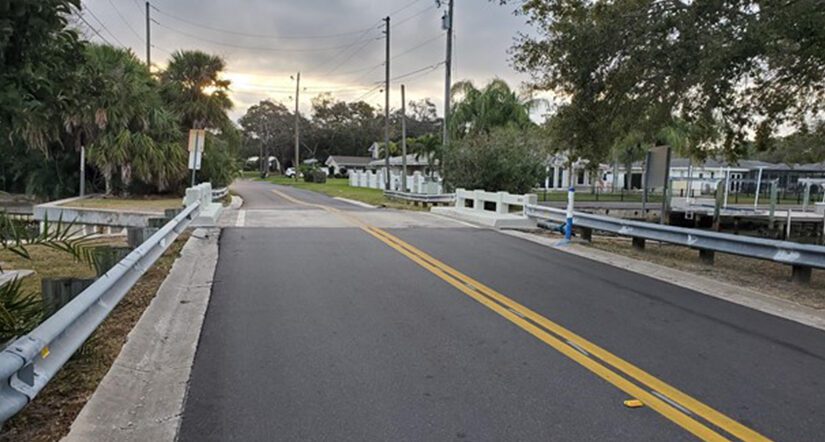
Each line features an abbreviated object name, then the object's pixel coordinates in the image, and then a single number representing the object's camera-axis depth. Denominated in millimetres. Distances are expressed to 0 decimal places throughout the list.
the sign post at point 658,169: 13910
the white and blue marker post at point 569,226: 13945
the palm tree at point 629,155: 47291
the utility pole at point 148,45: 39728
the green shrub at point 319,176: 68500
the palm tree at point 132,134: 26688
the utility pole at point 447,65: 30469
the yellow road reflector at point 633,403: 4409
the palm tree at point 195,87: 32062
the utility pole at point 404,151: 41312
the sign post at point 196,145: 18344
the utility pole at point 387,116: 44969
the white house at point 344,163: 101700
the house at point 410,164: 67075
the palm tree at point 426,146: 48131
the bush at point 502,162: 24359
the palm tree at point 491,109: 44219
